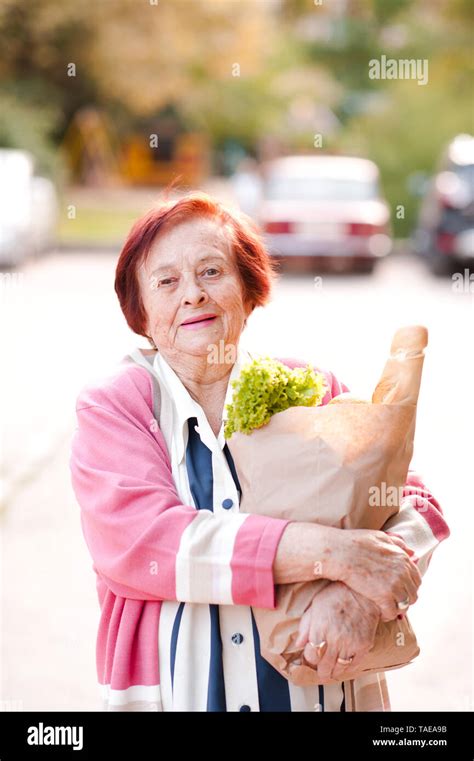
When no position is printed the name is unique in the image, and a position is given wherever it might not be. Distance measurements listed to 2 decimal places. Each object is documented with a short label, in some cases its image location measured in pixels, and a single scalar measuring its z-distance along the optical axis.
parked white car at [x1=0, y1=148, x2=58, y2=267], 16.45
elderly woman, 2.05
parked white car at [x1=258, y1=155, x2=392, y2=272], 16.45
